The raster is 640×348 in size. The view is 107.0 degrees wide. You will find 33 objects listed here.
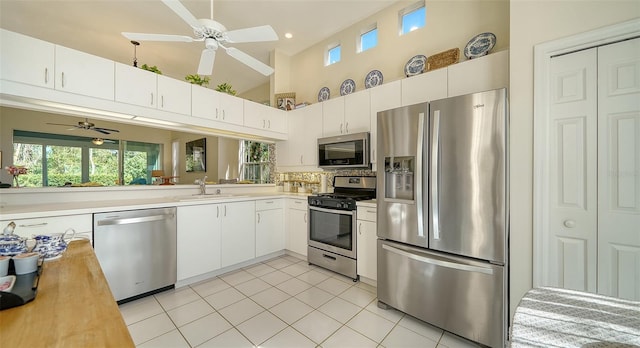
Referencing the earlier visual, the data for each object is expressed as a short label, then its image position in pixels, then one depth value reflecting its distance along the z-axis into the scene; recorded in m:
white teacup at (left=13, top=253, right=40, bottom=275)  0.85
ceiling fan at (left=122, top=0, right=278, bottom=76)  1.88
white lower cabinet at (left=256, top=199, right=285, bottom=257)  3.32
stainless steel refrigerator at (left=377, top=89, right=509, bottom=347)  1.66
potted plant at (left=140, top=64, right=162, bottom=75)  2.67
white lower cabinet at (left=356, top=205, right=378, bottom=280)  2.59
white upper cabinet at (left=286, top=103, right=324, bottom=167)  3.67
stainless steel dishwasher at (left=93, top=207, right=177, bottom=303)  2.13
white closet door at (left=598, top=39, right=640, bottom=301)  1.43
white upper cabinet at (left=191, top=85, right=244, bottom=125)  2.99
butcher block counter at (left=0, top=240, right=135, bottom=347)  0.54
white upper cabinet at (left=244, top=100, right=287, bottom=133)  3.56
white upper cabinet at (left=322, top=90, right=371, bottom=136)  3.09
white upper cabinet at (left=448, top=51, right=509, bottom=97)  2.08
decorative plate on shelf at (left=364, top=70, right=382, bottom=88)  3.33
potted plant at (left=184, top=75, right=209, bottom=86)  3.04
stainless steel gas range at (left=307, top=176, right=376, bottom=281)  2.79
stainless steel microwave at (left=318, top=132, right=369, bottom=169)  2.99
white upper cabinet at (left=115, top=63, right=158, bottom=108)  2.40
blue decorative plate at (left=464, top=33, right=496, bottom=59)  2.45
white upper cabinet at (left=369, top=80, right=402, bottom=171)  2.77
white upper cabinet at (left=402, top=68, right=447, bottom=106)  2.43
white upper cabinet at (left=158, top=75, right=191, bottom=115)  2.69
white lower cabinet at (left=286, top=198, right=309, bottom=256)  3.39
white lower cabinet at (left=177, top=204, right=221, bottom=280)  2.59
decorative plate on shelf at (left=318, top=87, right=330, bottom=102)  4.00
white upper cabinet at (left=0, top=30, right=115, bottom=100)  1.90
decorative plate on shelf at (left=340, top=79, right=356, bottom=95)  3.66
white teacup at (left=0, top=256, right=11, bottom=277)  0.81
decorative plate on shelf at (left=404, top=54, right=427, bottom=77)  2.91
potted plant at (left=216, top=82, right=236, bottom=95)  3.32
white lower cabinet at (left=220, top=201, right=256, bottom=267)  2.94
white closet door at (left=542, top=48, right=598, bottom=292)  1.55
